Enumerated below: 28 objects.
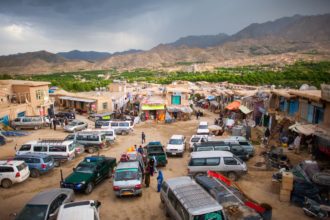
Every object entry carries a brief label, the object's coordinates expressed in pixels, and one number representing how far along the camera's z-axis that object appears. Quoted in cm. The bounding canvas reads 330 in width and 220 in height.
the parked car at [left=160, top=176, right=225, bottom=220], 962
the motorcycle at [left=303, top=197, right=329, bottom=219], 1230
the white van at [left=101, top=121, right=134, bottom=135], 3306
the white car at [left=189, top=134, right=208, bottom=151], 2479
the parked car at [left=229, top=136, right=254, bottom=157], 2186
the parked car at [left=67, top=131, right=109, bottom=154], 2509
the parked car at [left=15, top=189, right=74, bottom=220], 1088
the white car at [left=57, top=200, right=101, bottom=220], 1008
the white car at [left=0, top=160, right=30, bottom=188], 1664
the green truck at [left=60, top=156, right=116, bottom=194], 1520
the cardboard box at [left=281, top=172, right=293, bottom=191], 1397
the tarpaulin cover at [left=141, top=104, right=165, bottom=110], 4178
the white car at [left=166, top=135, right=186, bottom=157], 2297
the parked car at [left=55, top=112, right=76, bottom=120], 4100
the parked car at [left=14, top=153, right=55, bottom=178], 1845
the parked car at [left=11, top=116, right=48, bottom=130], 3391
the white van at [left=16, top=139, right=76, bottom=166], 2097
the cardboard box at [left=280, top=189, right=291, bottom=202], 1416
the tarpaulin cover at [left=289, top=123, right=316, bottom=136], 2019
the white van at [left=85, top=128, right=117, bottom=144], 2773
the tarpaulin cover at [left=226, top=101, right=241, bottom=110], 3938
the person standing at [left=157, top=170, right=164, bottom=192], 1548
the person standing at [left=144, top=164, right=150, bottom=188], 1624
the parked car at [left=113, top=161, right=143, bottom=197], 1436
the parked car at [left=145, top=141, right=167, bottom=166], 2027
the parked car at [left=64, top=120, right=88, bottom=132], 3300
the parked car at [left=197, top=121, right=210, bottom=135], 3081
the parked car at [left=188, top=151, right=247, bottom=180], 1692
